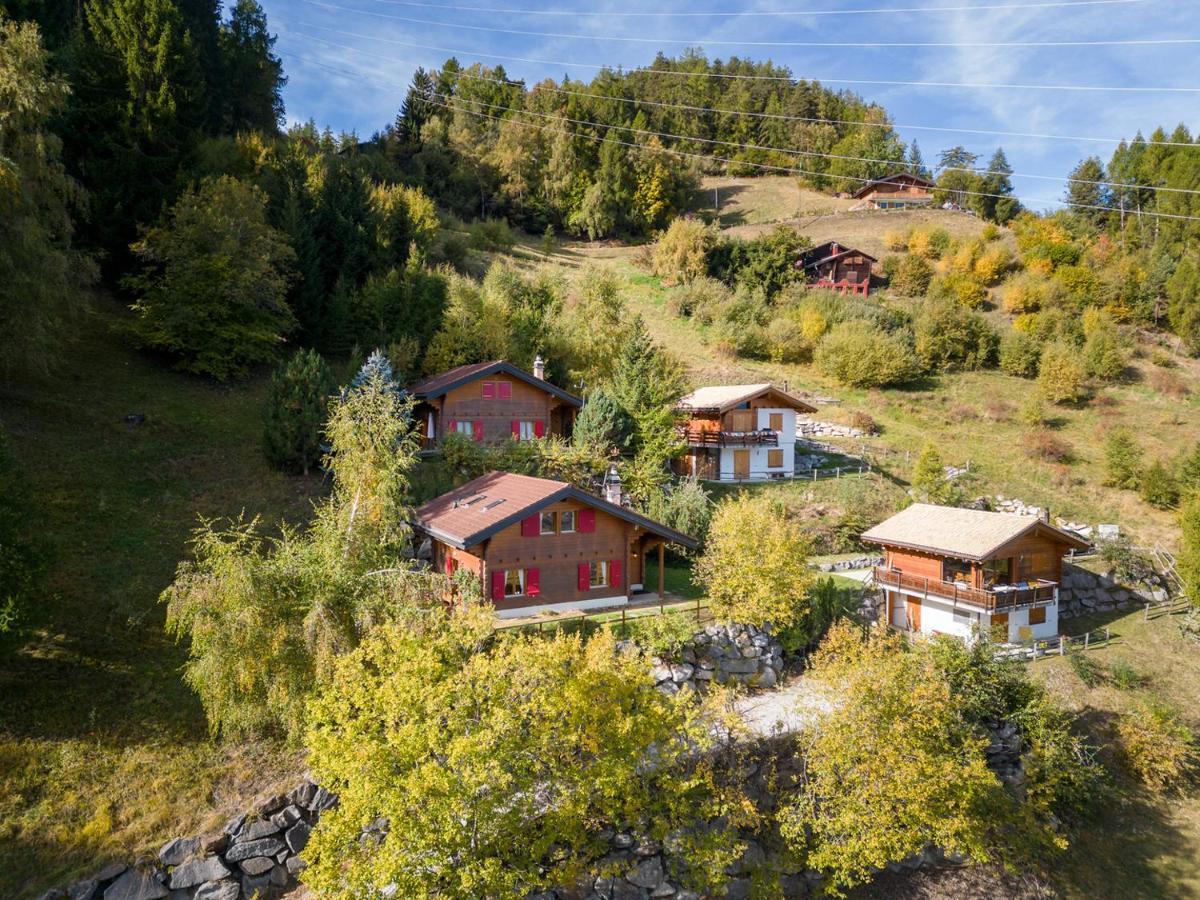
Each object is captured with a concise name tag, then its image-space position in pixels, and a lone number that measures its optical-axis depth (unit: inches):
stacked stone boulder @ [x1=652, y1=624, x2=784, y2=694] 821.2
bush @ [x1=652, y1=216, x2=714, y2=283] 2591.0
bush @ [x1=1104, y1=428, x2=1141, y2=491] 1608.4
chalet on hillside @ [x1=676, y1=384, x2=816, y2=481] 1539.1
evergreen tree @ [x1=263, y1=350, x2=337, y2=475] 1179.3
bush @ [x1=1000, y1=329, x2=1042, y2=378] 2207.2
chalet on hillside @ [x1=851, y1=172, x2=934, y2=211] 3403.1
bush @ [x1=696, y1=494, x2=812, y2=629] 882.8
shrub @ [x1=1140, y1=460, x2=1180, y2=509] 1521.9
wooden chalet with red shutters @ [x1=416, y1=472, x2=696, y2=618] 912.3
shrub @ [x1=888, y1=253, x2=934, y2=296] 2608.3
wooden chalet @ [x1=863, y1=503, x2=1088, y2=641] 1050.7
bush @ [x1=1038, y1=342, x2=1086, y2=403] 2010.3
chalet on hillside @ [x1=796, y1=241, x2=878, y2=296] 2630.4
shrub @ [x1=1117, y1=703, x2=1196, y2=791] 858.1
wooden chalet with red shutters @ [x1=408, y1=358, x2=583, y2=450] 1363.2
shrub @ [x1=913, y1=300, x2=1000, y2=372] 2220.7
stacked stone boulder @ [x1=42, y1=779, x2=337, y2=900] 558.9
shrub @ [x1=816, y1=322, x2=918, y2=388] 2053.4
